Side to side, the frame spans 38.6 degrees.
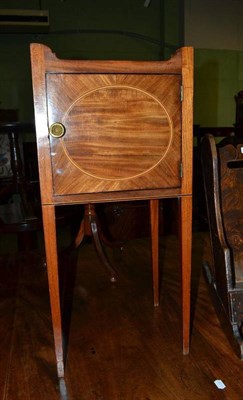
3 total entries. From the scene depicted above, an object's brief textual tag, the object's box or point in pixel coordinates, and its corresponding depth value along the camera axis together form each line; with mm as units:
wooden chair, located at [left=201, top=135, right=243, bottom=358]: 1149
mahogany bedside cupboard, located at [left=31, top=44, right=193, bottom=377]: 933
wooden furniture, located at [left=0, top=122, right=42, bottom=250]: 2076
